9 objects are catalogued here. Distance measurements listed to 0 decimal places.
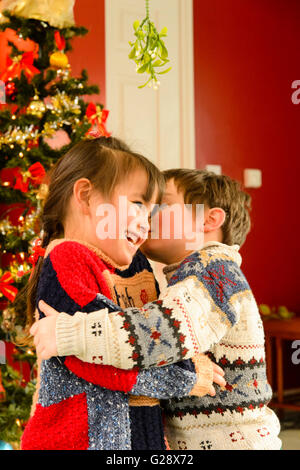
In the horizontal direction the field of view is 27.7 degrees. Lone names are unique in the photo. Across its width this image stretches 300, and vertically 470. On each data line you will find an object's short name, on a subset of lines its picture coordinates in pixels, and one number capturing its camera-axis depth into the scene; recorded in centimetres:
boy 102
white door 361
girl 102
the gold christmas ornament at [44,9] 250
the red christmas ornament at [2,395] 256
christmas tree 248
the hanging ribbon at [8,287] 242
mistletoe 161
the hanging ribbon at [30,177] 243
